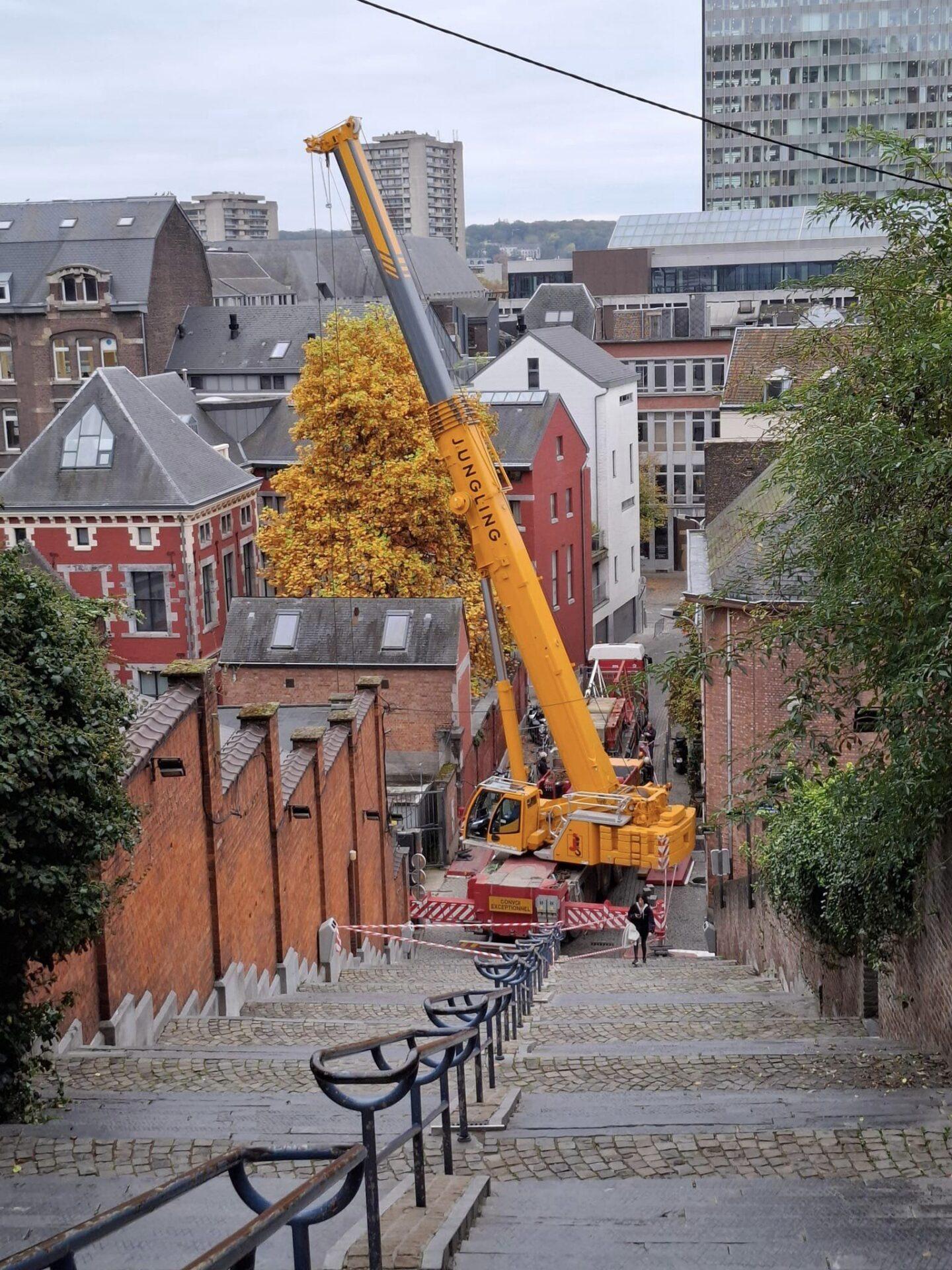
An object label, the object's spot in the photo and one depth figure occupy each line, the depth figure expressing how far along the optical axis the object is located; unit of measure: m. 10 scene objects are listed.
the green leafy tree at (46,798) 9.30
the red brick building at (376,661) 32.75
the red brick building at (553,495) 46.94
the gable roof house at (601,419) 55.38
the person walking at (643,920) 22.64
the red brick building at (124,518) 41.03
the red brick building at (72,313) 59.72
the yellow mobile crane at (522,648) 25.72
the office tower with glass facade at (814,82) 134.50
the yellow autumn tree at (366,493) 36.78
